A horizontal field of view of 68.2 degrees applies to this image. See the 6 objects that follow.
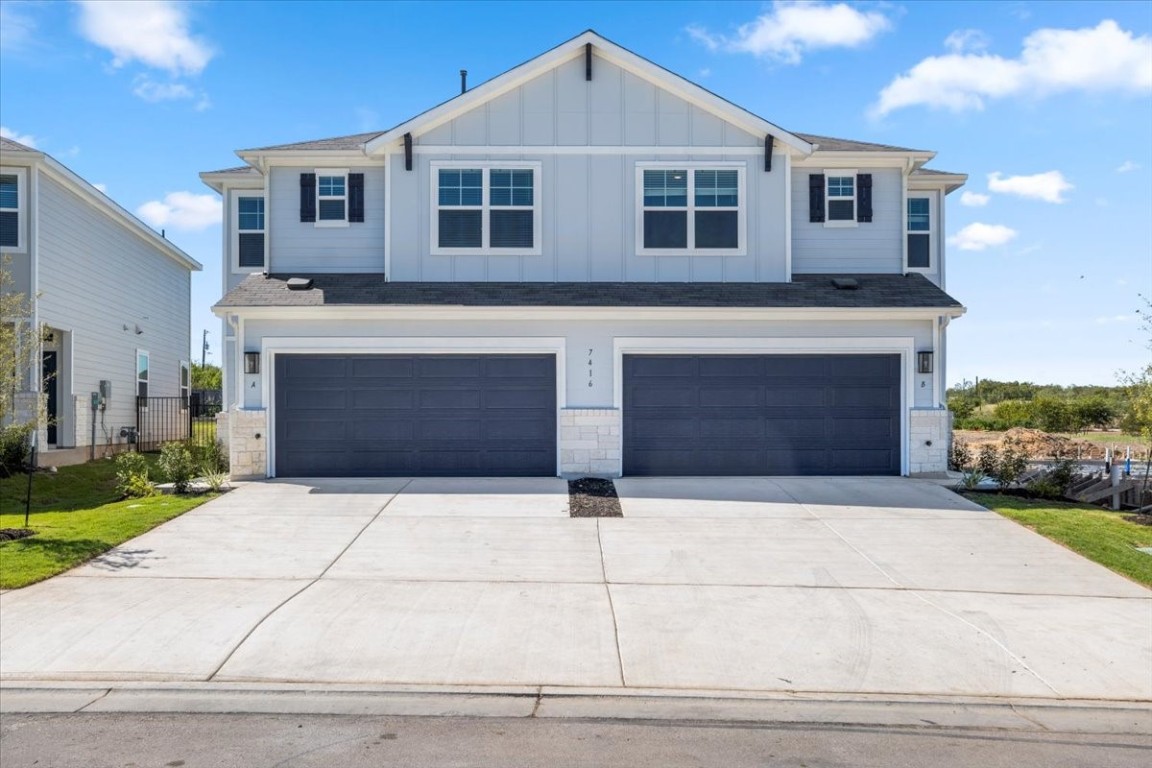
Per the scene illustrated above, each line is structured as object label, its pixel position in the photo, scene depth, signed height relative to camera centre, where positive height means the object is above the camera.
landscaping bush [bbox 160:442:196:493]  13.66 -1.29
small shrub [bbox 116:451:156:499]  13.85 -1.51
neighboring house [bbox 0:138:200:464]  17.48 +2.27
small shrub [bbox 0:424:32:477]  16.08 -1.33
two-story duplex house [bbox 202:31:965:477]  14.98 +1.59
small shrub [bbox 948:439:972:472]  16.87 -1.39
